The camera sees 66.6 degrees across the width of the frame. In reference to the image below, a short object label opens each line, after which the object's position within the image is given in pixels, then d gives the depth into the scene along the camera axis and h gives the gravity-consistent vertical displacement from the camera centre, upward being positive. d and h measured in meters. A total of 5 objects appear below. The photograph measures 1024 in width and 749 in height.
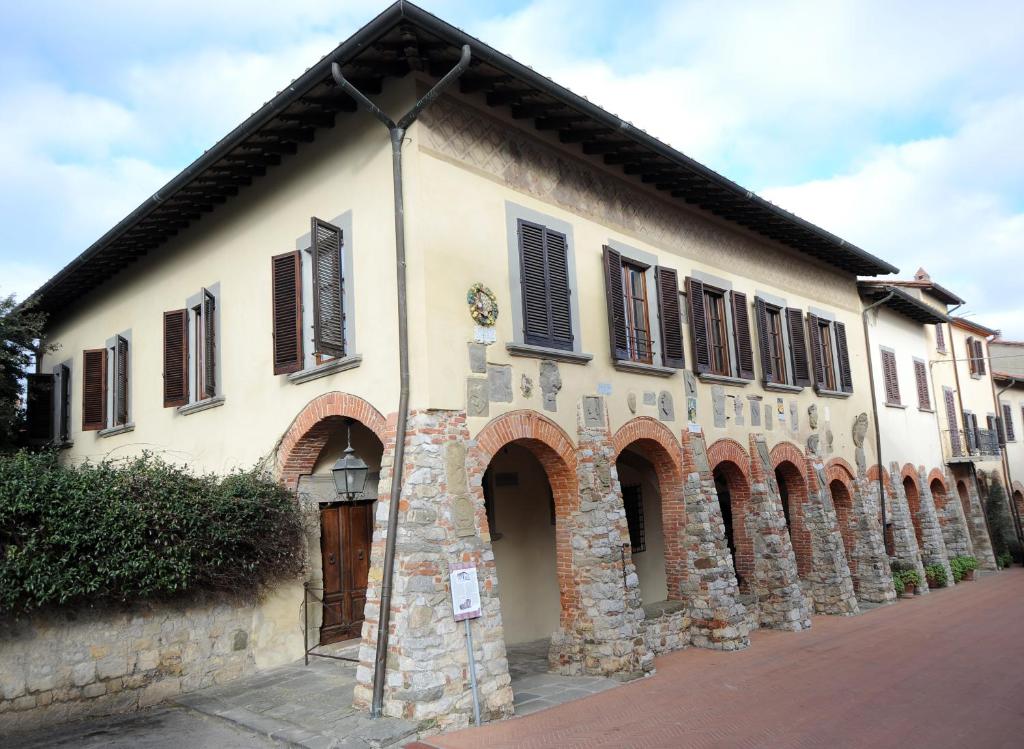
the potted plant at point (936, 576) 18.80 -2.55
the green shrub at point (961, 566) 20.14 -2.54
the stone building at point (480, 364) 8.14 +1.86
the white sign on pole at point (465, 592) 7.66 -0.91
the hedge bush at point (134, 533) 7.41 -0.13
